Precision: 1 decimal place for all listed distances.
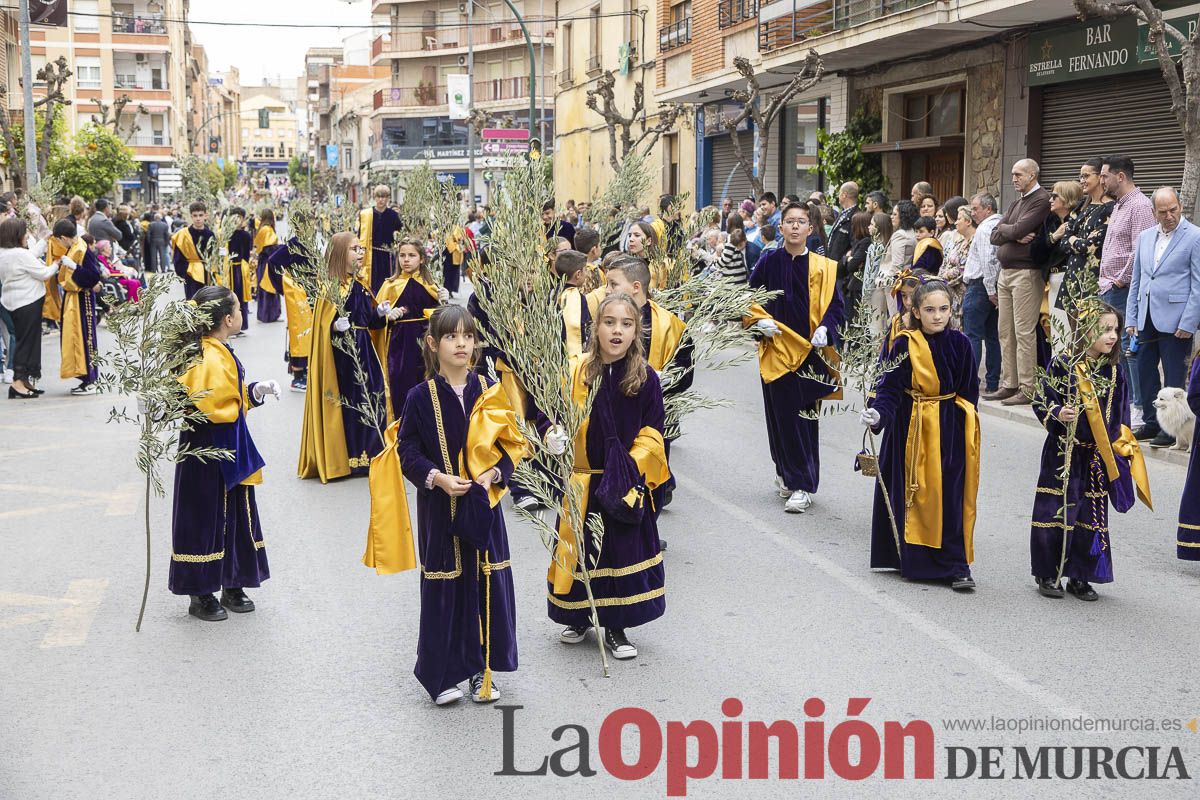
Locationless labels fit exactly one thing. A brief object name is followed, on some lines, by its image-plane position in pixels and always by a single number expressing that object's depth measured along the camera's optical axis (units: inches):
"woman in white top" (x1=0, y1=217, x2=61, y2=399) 538.0
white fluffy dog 311.3
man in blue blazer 396.8
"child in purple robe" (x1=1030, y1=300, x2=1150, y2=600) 250.8
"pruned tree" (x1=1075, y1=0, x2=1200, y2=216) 438.6
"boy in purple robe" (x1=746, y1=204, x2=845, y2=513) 334.0
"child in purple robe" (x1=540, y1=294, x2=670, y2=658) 215.2
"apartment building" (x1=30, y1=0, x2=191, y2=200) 2847.0
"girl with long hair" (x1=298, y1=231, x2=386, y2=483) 375.6
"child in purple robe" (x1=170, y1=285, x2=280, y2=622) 240.7
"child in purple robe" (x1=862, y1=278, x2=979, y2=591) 259.1
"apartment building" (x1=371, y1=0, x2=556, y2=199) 2834.6
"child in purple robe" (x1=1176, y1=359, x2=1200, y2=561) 271.7
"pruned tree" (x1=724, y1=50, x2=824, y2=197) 826.2
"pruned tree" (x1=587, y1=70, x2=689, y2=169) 1176.8
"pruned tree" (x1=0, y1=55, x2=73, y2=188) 1062.4
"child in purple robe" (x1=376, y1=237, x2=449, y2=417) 381.7
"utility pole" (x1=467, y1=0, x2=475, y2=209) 1605.6
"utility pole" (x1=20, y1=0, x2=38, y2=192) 1051.9
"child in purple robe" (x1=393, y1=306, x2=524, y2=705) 196.5
